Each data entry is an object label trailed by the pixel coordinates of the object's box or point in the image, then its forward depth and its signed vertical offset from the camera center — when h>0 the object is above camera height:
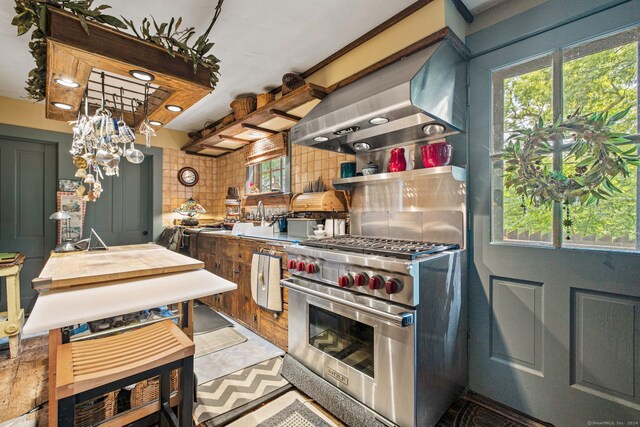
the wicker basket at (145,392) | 1.63 -1.06
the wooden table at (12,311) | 2.41 -0.87
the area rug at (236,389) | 1.74 -1.23
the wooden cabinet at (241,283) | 2.46 -0.75
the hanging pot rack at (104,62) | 1.32 +0.80
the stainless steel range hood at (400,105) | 1.58 +0.67
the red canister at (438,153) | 1.86 +0.40
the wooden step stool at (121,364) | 1.02 -0.61
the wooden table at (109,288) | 1.07 -0.37
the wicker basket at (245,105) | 3.16 +1.22
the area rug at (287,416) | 1.62 -1.23
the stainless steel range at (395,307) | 1.42 -0.54
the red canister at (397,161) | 2.09 +0.39
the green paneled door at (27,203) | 3.37 +0.11
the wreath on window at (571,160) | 1.42 +0.29
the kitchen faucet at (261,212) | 3.76 +0.00
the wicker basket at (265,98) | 2.97 +1.22
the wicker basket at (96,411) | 1.46 -1.06
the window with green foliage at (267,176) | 3.63 +0.50
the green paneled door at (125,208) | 4.02 +0.06
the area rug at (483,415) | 1.58 -1.19
